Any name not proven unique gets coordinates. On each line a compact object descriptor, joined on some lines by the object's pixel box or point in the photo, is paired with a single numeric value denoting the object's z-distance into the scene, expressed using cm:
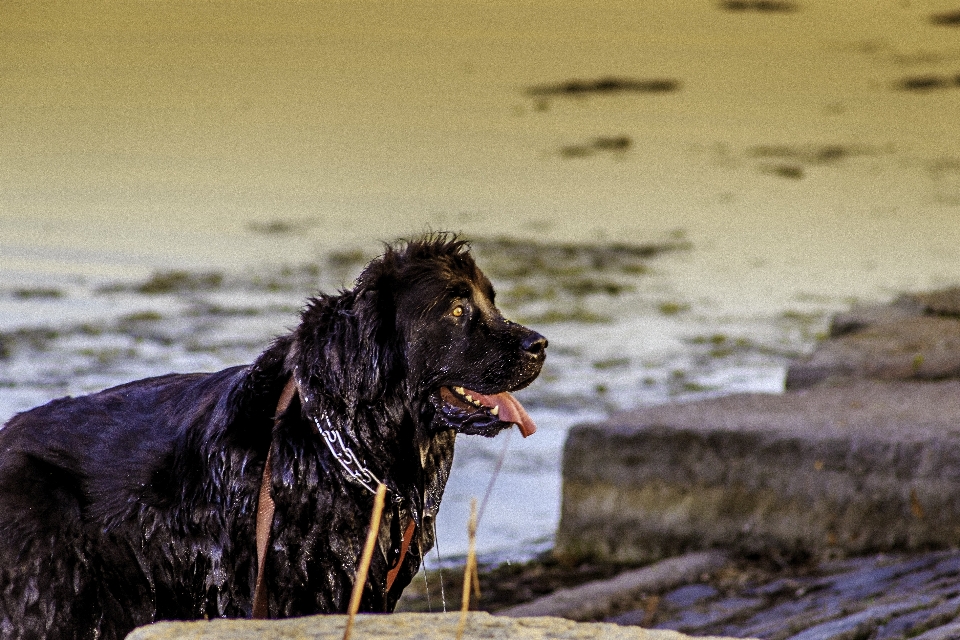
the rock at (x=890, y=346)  1914
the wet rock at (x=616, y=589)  1501
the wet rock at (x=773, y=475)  1526
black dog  1007
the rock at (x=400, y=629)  807
